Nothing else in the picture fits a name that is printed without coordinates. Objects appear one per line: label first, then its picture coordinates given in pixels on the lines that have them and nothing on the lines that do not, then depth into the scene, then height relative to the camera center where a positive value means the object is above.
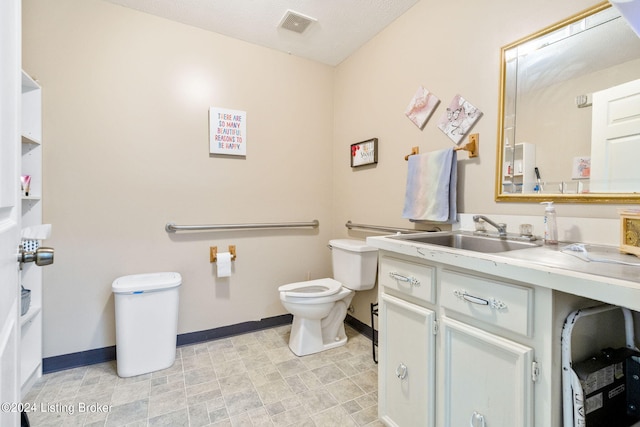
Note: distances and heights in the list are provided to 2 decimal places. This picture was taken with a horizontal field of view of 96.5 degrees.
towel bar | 1.48 +0.34
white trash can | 1.67 -0.69
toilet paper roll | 2.10 -0.41
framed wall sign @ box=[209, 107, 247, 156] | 2.11 +0.58
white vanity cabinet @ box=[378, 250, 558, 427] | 0.80 -0.46
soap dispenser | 1.15 -0.06
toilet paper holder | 2.14 -0.34
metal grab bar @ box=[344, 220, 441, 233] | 1.86 -0.13
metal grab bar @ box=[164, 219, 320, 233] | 2.01 -0.13
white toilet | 1.91 -0.60
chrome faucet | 1.33 -0.08
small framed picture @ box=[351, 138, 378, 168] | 2.14 +0.45
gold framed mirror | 1.05 +0.41
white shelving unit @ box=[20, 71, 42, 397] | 1.59 -0.01
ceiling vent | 1.91 +1.30
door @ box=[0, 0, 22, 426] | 0.49 +0.00
